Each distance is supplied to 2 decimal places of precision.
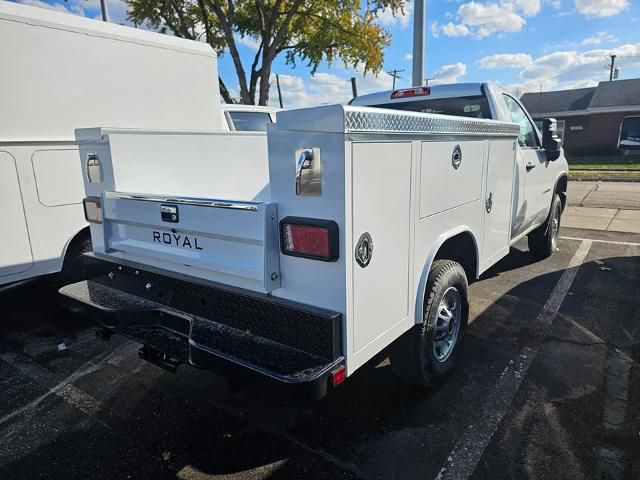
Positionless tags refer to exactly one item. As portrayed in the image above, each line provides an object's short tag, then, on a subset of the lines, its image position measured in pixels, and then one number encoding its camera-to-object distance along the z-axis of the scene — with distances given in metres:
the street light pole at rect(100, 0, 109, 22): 12.12
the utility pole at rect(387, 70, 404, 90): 39.78
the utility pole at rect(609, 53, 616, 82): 47.91
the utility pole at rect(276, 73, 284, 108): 36.17
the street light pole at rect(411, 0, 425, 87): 8.19
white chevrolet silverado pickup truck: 2.02
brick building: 28.00
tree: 14.95
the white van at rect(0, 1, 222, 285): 4.02
